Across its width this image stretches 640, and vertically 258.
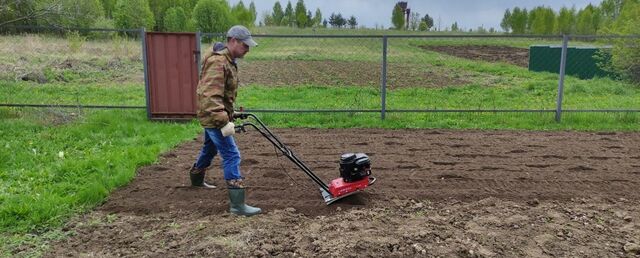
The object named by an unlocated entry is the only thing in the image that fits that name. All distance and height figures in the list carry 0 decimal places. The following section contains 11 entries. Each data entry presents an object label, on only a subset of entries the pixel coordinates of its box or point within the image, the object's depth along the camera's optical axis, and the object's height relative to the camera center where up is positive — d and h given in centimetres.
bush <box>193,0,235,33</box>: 4241 +200
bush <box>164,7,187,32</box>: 4269 +166
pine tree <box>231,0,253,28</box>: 6192 +343
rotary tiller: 554 -136
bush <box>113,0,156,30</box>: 3869 +191
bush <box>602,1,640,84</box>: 1502 -23
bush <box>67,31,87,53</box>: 2142 -3
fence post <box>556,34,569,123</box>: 1036 -61
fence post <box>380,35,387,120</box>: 1030 -83
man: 509 -57
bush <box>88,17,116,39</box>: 2893 +37
